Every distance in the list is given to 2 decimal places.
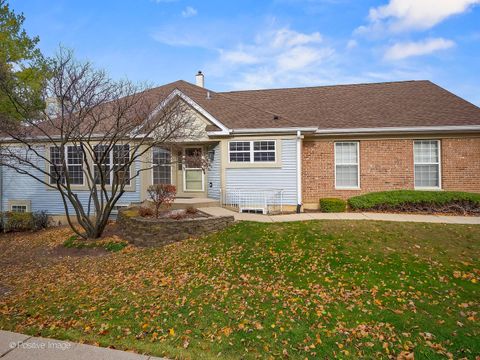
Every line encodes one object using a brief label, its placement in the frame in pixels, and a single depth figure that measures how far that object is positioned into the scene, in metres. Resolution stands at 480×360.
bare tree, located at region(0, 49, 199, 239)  9.82
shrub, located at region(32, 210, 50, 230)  14.13
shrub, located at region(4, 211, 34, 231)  14.07
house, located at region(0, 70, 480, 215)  12.80
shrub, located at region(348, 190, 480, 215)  11.73
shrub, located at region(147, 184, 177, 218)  10.41
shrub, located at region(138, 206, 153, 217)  10.53
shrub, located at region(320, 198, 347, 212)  12.43
